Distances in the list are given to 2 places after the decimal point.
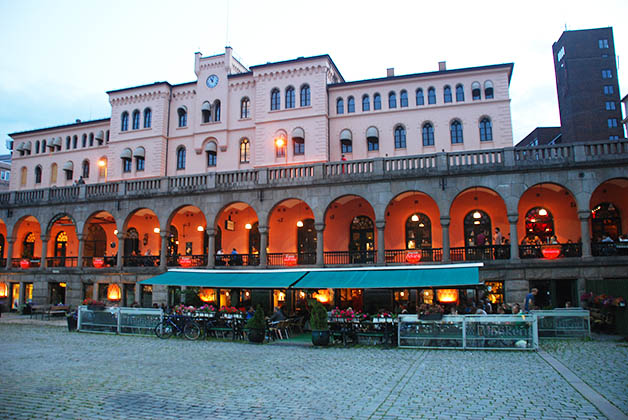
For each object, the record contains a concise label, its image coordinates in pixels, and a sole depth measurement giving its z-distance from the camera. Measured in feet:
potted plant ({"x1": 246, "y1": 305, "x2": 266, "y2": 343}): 58.08
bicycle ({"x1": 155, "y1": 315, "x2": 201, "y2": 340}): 62.64
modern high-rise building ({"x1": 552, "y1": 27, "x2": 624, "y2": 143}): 212.84
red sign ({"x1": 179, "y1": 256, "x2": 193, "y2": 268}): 87.51
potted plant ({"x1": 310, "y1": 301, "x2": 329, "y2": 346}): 54.19
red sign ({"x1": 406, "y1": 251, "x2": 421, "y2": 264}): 73.56
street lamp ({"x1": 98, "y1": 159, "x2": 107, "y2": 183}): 126.52
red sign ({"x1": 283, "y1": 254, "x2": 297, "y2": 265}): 82.17
